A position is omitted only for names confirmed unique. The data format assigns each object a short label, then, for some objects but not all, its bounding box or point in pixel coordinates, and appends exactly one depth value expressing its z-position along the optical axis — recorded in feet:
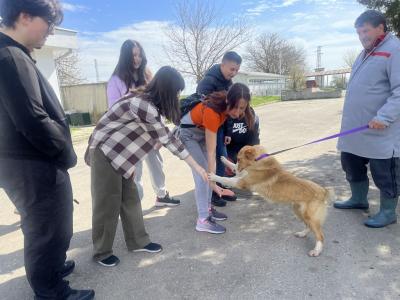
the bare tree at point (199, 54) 72.64
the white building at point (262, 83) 124.88
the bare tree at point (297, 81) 112.85
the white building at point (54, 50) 38.83
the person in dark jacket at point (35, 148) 6.11
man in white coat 10.23
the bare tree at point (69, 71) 87.97
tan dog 10.26
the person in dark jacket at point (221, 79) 12.89
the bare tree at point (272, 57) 180.86
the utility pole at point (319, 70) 184.88
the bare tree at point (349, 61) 175.59
